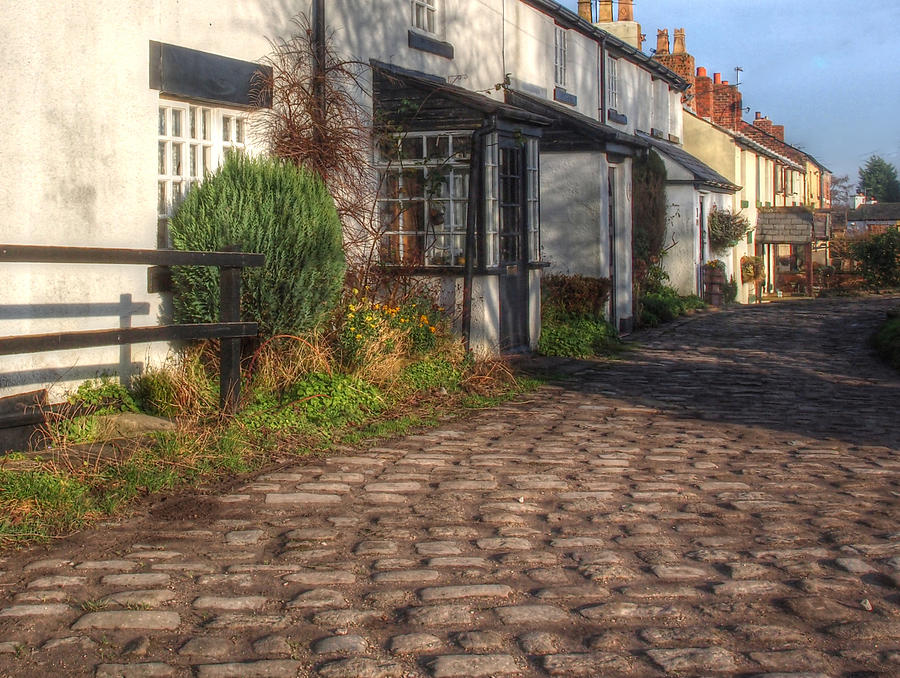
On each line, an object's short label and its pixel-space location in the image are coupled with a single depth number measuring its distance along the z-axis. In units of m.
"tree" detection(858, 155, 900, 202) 106.00
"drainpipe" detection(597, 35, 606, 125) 21.24
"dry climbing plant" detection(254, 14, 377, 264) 10.84
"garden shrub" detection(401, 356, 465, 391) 10.36
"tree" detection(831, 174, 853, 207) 97.56
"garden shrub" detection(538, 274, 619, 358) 15.72
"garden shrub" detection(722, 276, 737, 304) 31.06
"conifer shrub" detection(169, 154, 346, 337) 9.05
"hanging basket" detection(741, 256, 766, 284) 34.47
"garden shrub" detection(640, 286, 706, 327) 20.66
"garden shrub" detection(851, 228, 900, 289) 34.25
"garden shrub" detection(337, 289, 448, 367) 9.76
